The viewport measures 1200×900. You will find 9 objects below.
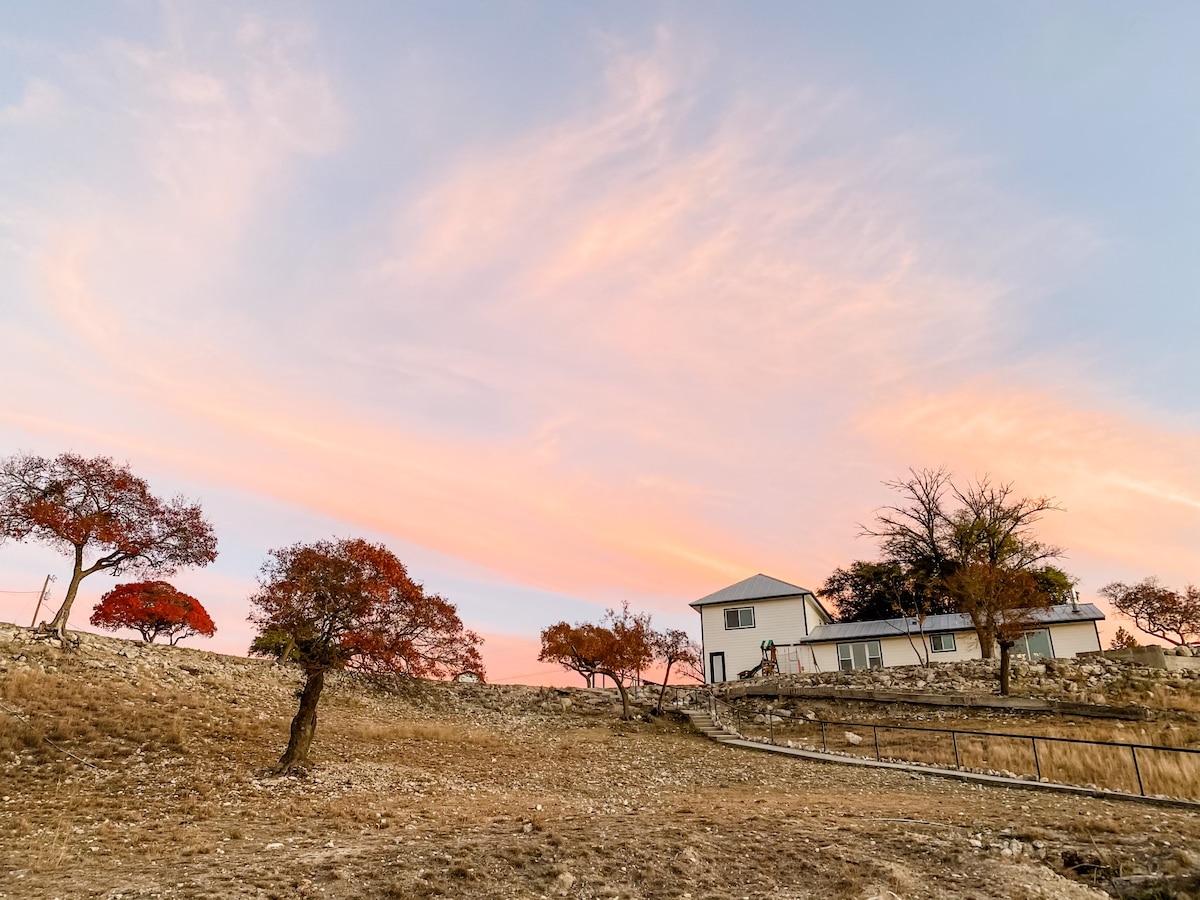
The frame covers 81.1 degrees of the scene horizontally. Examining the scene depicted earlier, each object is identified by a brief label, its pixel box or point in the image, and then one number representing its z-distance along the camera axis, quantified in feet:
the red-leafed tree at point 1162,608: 176.96
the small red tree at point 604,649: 117.80
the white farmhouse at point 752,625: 164.45
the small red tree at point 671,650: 121.60
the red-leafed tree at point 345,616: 63.52
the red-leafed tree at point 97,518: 90.48
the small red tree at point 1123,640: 179.73
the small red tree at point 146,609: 162.09
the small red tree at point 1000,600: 118.01
